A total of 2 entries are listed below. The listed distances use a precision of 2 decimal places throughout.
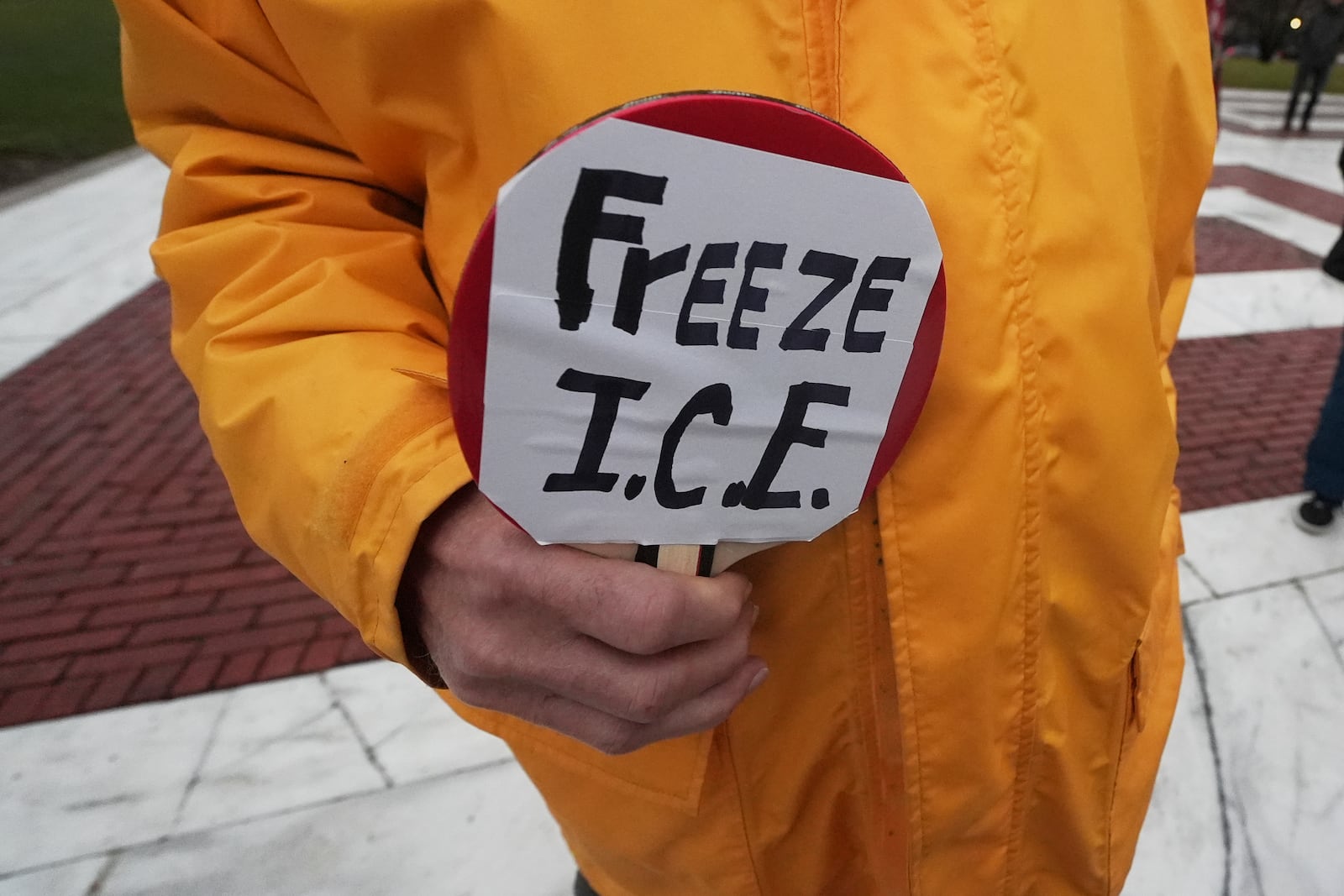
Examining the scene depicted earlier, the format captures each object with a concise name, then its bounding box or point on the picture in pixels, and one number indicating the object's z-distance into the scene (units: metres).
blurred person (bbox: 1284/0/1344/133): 9.03
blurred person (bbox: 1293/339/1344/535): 2.33
